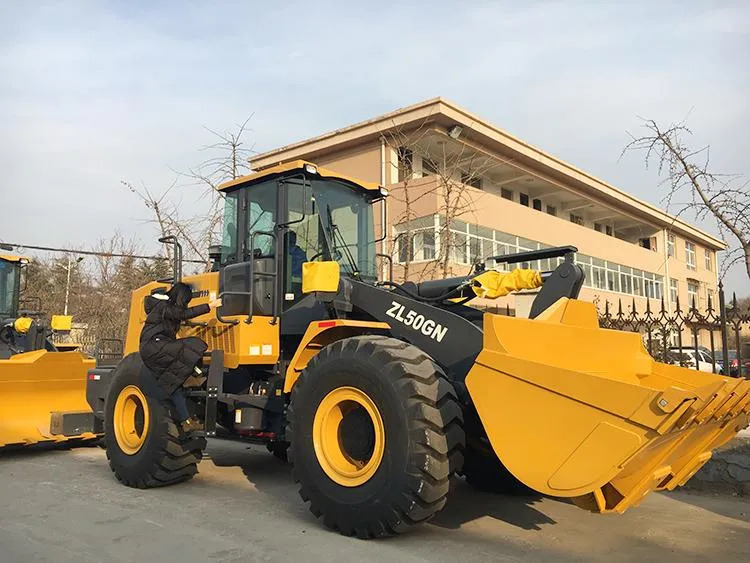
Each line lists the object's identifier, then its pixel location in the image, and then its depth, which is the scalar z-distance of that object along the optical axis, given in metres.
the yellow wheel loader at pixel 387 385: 3.94
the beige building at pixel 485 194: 19.66
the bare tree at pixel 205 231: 15.88
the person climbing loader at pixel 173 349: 6.19
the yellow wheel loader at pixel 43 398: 8.36
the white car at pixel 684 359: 8.38
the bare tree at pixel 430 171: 16.97
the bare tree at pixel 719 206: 6.52
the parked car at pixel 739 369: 7.40
